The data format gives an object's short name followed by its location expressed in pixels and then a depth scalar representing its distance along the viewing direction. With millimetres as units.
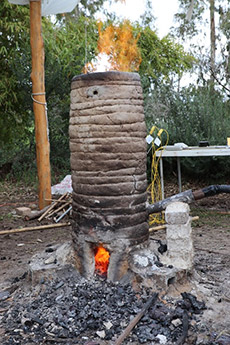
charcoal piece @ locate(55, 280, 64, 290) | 3016
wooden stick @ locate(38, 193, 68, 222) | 6193
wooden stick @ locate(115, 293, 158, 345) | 2434
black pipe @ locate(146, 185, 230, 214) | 3352
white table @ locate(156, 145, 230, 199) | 5773
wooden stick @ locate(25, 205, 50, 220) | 6299
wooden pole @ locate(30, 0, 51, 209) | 6465
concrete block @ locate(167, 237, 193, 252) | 3029
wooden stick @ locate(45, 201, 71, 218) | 6304
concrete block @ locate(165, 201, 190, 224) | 3004
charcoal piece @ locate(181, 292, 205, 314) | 2785
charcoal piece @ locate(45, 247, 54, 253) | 3535
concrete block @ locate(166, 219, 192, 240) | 3012
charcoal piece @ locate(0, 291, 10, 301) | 3133
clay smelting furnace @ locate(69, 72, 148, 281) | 2920
